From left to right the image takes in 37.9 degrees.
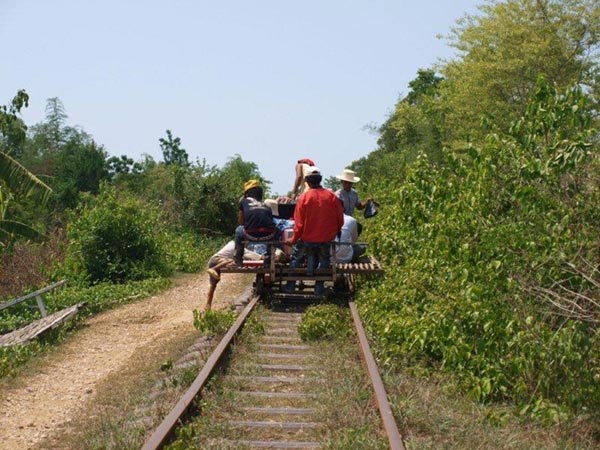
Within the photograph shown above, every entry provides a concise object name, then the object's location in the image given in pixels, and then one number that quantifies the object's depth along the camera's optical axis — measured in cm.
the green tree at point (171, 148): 8938
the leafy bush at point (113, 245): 2155
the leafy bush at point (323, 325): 1041
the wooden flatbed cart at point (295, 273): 1284
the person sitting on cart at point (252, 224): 1302
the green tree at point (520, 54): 3522
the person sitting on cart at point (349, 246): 1370
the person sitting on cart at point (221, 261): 1287
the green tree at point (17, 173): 1900
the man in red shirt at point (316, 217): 1245
